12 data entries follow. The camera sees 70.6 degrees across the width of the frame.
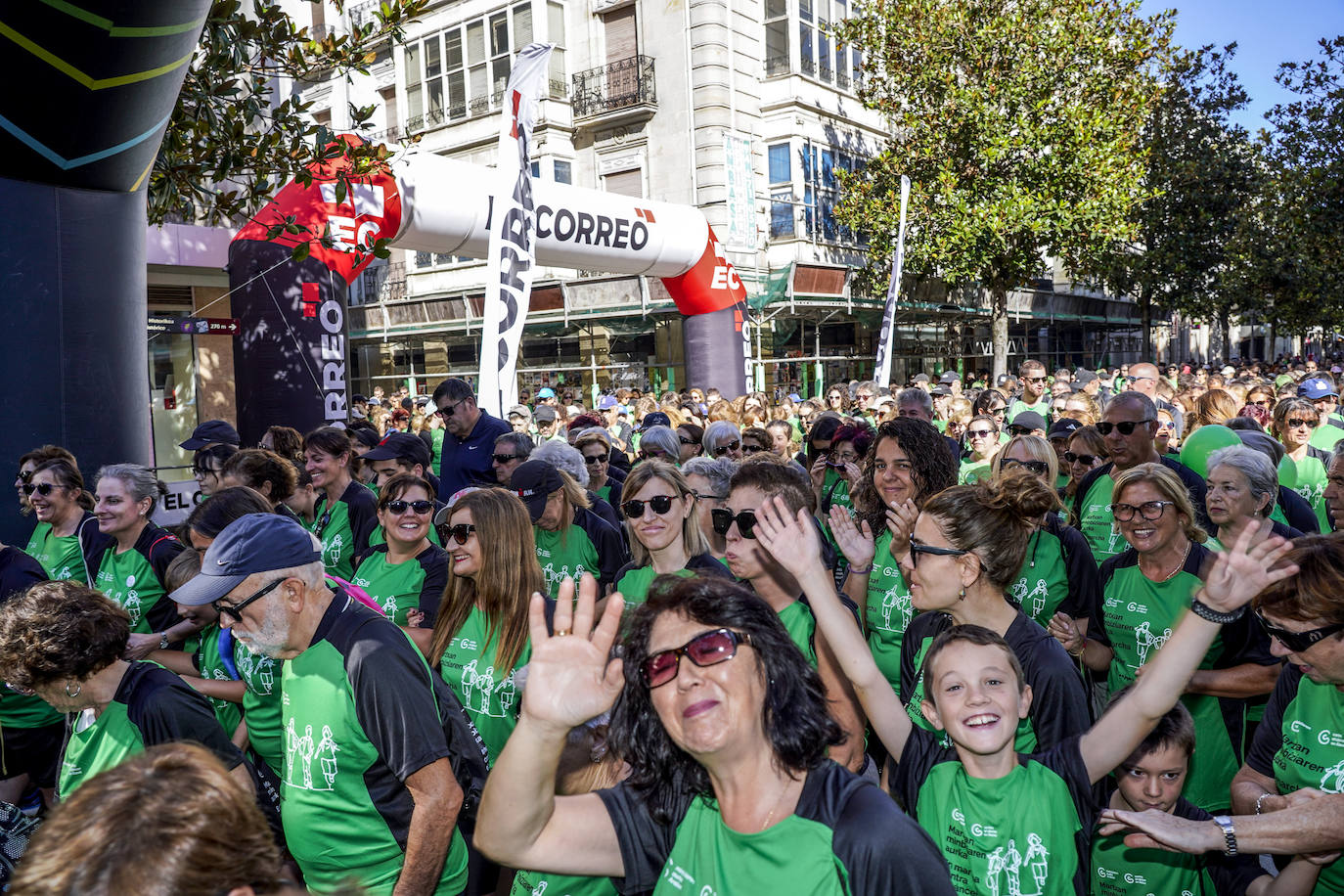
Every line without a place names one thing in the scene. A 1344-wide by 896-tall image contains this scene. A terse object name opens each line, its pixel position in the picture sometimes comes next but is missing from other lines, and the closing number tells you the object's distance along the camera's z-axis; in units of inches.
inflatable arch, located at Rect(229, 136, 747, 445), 370.9
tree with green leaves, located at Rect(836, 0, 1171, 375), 796.0
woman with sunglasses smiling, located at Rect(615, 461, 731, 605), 170.7
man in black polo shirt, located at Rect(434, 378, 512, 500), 281.6
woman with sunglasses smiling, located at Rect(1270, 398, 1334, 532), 259.0
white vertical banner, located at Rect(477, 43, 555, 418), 310.3
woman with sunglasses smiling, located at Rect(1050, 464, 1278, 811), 142.2
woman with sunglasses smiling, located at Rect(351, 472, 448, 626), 177.2
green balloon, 226.1
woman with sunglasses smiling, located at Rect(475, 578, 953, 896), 73.8
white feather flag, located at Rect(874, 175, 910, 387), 551.5
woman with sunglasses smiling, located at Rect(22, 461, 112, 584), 202.5
